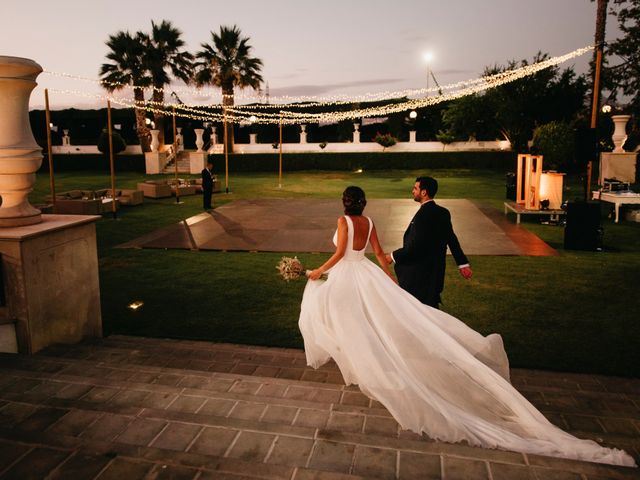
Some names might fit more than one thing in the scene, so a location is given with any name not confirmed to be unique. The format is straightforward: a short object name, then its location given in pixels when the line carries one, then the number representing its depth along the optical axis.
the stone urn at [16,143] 4.18
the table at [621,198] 13.59
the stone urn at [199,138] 34.12
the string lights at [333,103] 15.33
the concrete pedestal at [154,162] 34.38
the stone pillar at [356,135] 41.00
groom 4.72
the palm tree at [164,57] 34.31
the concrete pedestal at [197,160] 33.00
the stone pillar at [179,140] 40.10
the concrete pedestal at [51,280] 4.21
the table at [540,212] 13.35
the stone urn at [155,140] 34.78
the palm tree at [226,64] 35.69
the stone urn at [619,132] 18.14
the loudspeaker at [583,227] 10.35
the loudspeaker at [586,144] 9.77
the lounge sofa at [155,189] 19.61
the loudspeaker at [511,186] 18.42
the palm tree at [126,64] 33.94
